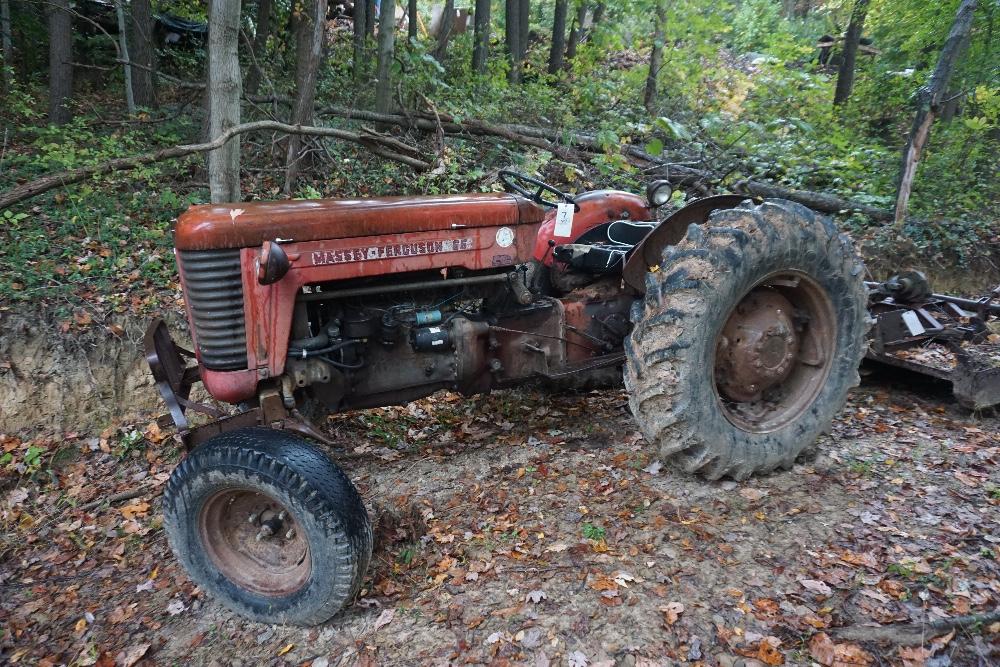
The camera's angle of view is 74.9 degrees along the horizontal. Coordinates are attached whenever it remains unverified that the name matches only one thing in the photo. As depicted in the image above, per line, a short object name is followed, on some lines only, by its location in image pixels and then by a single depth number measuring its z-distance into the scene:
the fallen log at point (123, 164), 4.75
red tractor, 2.74
